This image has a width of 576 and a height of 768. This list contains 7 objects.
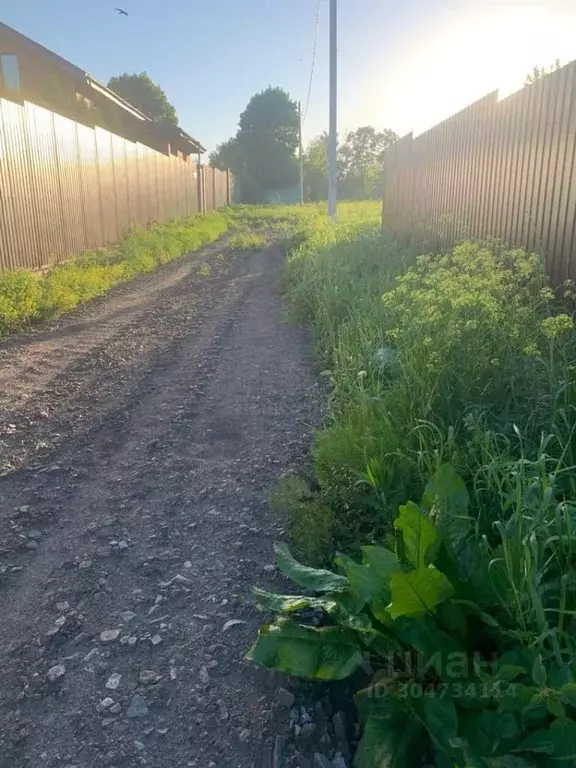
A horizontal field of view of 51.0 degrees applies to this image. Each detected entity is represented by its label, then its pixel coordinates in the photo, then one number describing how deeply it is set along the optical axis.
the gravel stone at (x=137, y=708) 1.82
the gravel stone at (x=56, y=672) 1.94
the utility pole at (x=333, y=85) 15.32
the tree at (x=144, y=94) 50.59
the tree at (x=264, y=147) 55.66
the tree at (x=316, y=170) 52.09
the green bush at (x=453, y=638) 1.40
